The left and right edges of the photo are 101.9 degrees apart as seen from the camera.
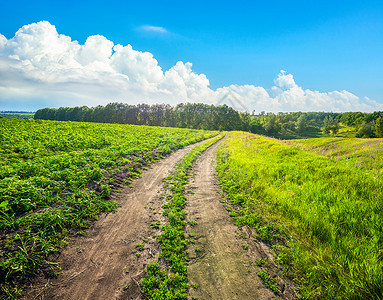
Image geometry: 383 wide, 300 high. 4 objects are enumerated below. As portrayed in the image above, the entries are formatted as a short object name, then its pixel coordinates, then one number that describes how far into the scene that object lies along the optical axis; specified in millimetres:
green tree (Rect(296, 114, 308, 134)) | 117500
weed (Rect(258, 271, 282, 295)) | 3609
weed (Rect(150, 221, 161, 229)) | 5845
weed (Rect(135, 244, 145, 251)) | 4793
